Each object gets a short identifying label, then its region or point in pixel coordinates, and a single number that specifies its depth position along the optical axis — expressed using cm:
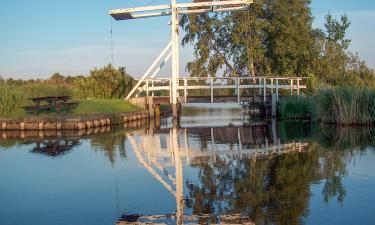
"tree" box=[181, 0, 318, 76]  3538
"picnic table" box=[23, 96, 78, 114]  2183
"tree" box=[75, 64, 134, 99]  3147
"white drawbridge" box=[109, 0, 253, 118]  2706
